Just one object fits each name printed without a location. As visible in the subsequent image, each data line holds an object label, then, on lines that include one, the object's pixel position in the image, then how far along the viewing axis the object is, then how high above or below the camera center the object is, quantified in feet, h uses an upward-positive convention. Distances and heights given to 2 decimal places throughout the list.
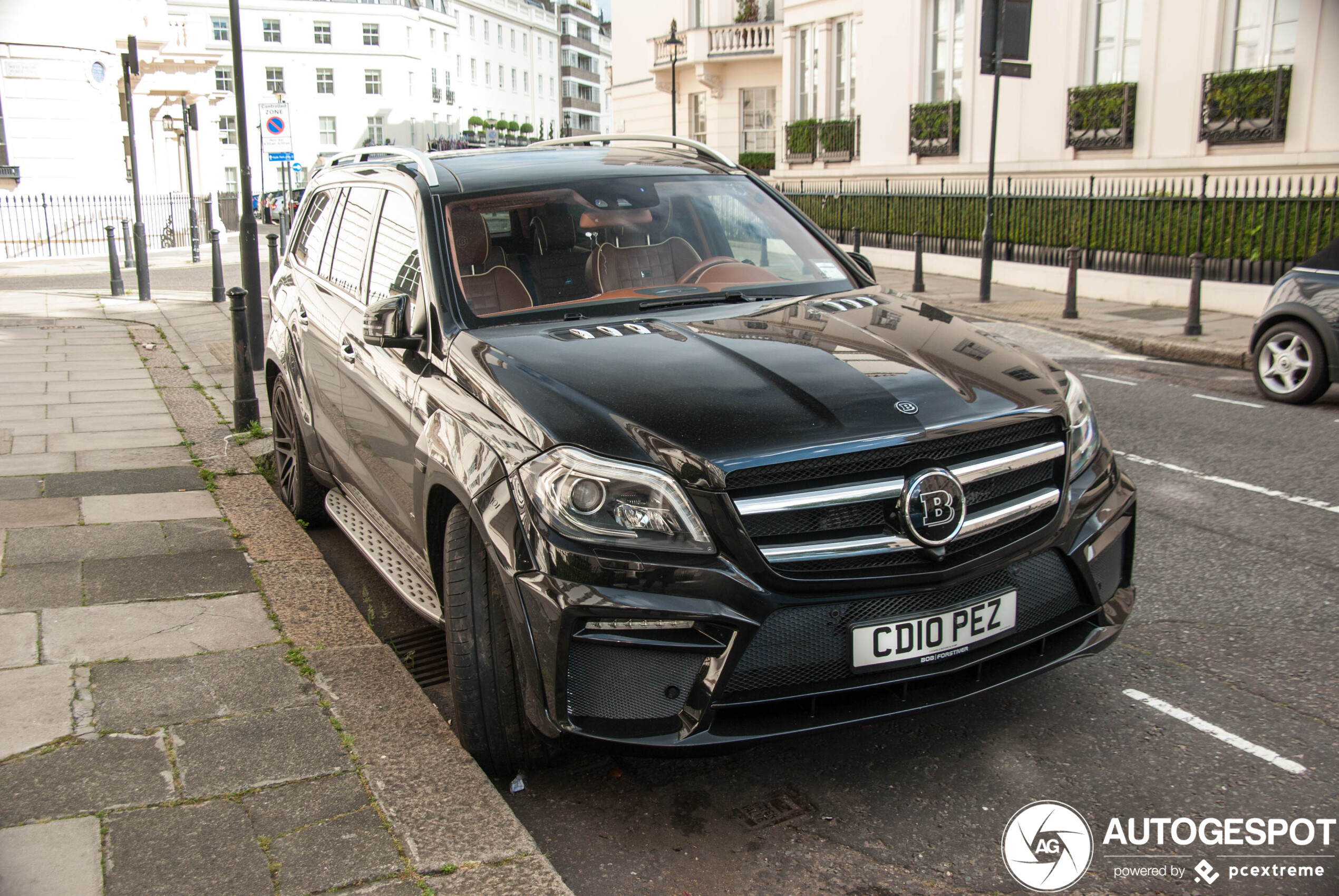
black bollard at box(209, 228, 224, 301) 56.03 -2.55
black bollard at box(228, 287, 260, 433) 25.09 -3.51
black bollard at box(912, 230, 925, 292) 56.08 -2.67
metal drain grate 13.88 -5.47
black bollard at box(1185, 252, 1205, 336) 40.27 -2.83
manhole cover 10.36 -5.33
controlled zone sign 84.58 +6.81
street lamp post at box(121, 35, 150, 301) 56.49 -0.55
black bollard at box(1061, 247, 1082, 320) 46.03 -3.05
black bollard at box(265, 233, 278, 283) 47.06 -1.23
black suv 9.18 -2.34
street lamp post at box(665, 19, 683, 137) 109.19 +15.42
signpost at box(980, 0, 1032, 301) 48.39 +7.54
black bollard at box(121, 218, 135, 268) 75.01 -1.89
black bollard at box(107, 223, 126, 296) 58.17 -2.86
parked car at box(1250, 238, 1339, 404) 27.76 -2.86
